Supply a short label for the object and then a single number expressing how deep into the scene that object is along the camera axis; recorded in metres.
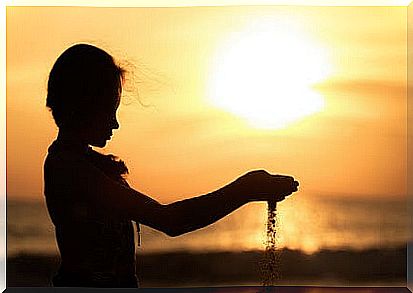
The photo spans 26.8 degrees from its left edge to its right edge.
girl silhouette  3.79
